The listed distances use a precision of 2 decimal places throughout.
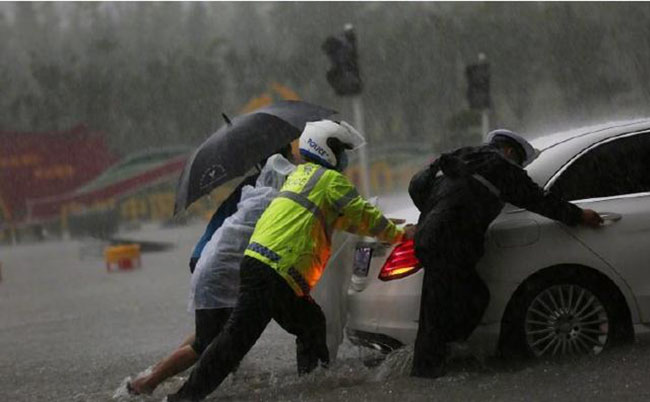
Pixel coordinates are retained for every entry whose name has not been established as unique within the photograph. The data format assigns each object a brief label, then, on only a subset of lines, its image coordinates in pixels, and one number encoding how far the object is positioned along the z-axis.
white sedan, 9.98
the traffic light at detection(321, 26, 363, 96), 30.41
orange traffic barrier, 34.12
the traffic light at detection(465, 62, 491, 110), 52.23
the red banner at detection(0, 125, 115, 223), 47.84
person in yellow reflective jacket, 9.74
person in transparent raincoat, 10.57
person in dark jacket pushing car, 9.76
